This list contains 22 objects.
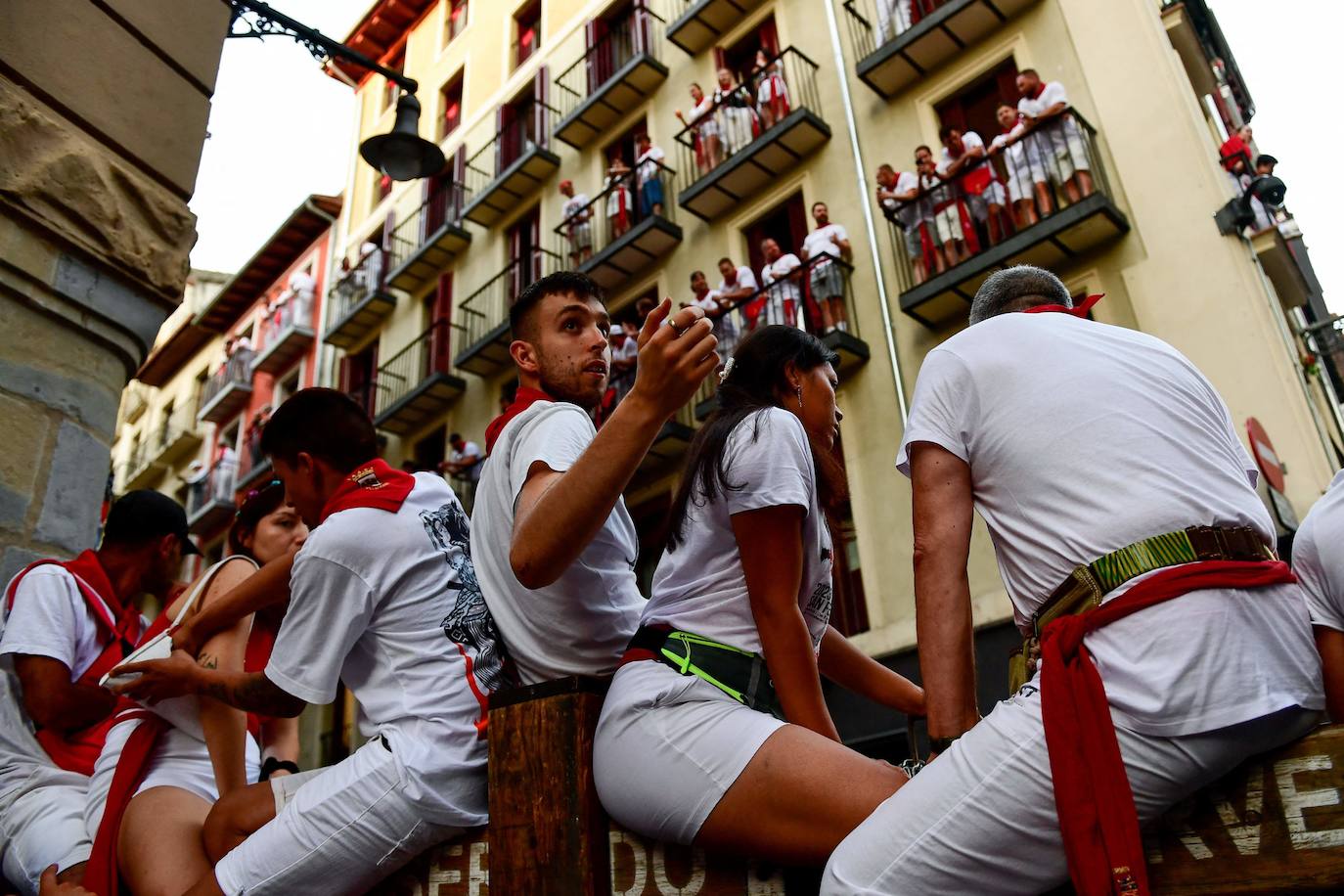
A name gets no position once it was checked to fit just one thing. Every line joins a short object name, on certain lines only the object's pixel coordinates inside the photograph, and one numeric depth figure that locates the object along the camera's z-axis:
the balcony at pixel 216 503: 23.56
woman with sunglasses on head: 2.43
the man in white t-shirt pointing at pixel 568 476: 1.80
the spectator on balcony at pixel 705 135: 15.27
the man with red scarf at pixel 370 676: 2.06
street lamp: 6.49
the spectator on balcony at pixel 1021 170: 11.29
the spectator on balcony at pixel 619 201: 16.45
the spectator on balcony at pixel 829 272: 12.97
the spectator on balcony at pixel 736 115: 14.91
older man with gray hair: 1.37
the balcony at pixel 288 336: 24.44
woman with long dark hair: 1.68
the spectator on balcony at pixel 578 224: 17.27
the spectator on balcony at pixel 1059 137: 10.98
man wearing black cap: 2.92
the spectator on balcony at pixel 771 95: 14.57
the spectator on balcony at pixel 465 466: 16.91
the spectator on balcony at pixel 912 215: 12.23
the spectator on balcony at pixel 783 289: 13.08
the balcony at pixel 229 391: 25.83
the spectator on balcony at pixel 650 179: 16.02
